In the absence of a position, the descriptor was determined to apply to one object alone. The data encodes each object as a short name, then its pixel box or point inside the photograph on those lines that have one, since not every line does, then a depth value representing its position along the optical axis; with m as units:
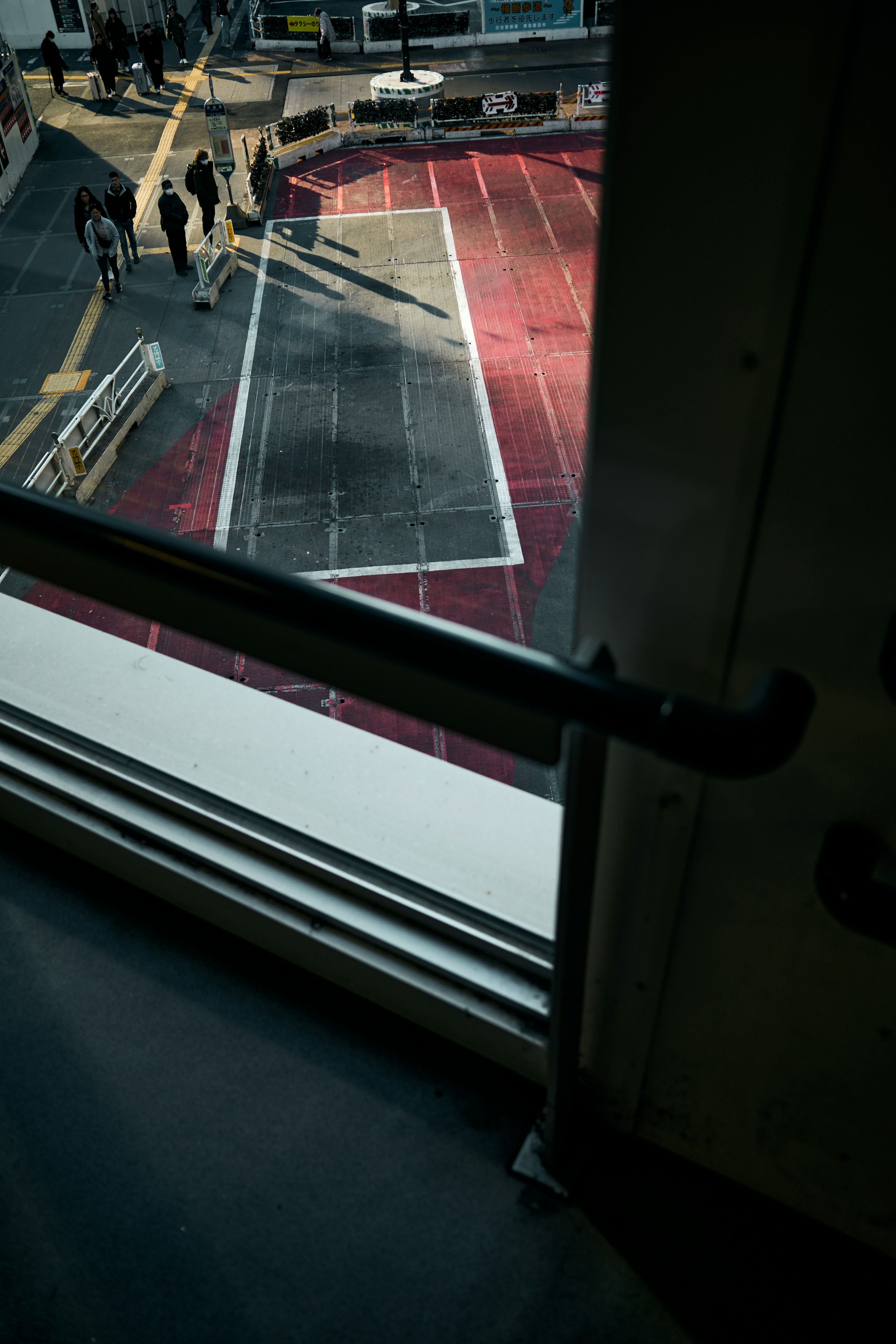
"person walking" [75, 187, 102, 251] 13.27
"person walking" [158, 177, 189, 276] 13.73
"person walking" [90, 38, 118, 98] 20.97
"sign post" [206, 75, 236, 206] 16.61
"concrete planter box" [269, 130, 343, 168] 18.80
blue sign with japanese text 23.28
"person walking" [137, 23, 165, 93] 21.33
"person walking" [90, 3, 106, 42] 22.45
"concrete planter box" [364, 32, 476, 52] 23.92
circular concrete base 19.72
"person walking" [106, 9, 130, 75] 22.39
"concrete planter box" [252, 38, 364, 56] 24.38
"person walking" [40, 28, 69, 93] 21.22
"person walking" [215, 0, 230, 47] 24.98
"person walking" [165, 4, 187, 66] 23.30
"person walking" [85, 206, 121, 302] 13.37
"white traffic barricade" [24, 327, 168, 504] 10.87
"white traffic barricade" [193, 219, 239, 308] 14.22
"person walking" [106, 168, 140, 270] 14.02
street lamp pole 18.55
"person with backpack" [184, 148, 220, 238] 14.93
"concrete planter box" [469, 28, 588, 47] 23.66
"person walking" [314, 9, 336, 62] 23.03
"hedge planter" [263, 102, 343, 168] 18.91
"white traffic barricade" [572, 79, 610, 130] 19.31
